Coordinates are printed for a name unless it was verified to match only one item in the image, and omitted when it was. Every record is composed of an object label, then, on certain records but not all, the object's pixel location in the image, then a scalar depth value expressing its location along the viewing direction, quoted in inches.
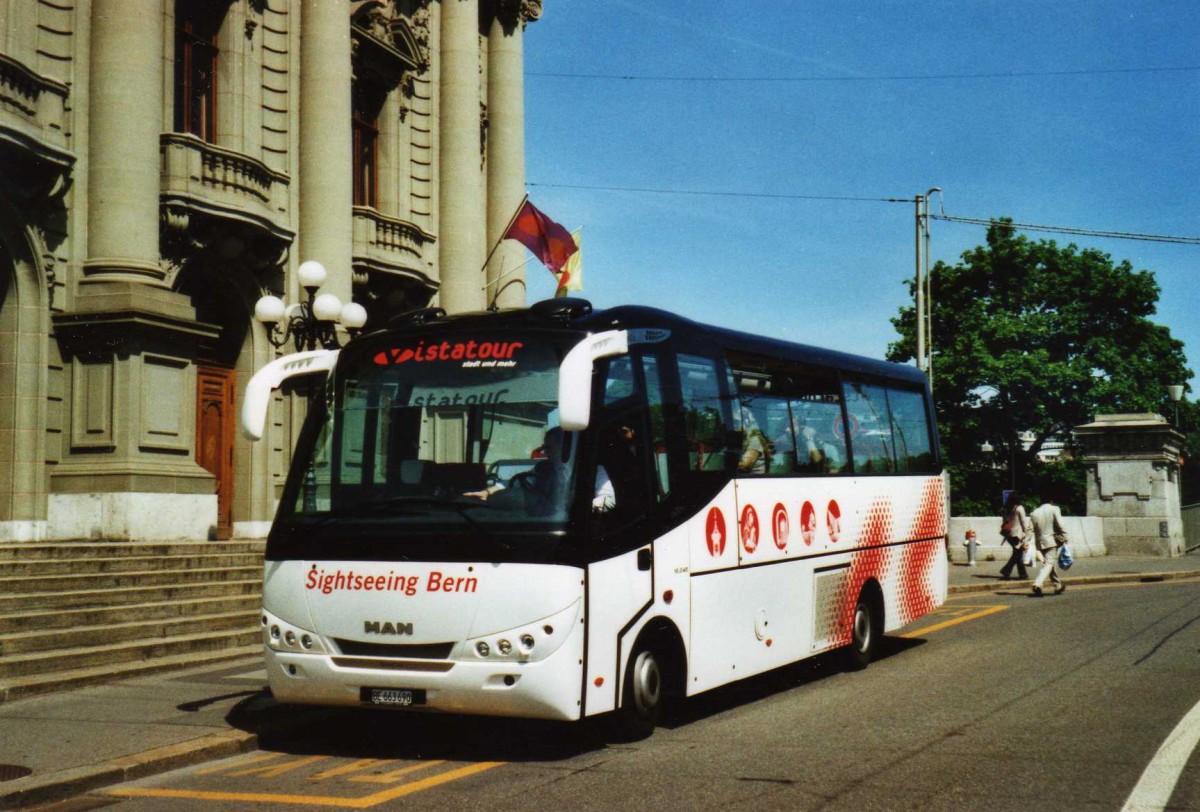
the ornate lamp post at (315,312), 693.3
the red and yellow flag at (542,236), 970.7
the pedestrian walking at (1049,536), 907.4
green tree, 2191.2
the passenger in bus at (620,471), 352.3
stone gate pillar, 1403.7
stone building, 702.5
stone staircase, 468.8
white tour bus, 331.9
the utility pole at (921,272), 1301.4
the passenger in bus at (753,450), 433.7
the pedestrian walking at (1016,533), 1028.5
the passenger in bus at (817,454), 478.6
